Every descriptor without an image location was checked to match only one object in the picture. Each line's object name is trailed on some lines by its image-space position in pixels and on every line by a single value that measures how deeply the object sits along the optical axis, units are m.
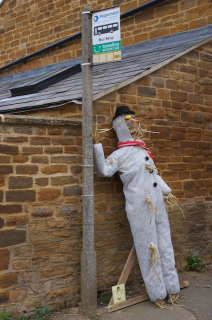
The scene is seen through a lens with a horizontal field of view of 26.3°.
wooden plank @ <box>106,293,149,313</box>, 5.29
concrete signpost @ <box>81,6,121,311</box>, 5.20
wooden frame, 5.35
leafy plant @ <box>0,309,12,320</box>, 4.77
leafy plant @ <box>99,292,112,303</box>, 5.66
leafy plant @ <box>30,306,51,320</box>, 4.99
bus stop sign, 5.07
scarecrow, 5.45
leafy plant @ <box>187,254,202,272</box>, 6.97
